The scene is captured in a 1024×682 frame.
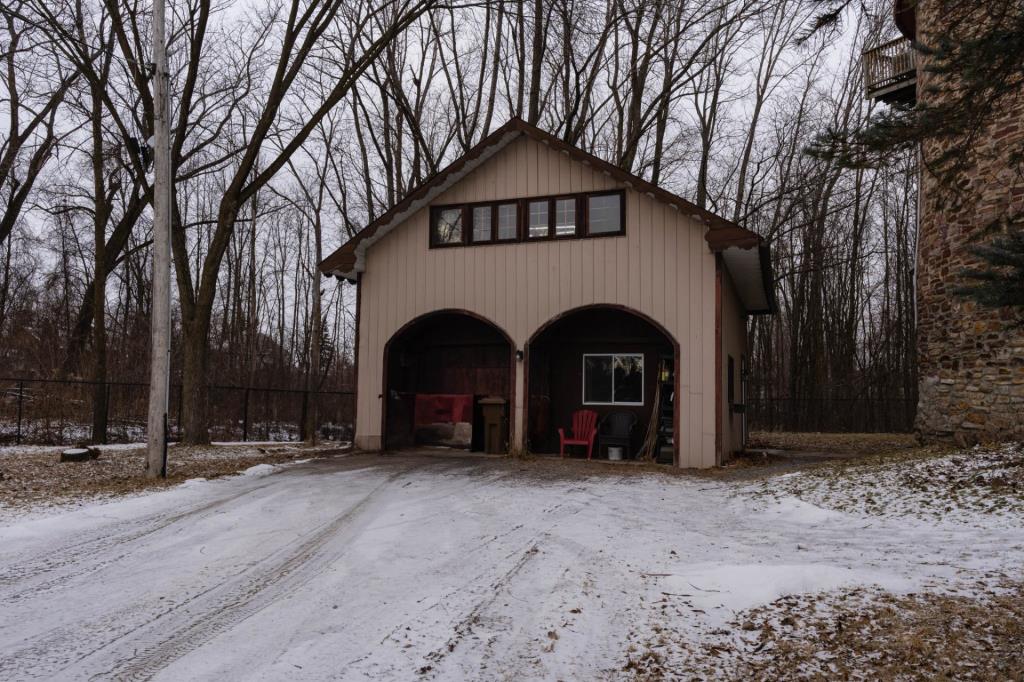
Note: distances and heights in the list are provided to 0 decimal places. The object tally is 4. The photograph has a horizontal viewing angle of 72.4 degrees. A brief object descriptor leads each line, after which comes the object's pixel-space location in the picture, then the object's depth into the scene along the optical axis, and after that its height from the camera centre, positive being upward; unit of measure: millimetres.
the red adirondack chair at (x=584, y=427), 14408 -699
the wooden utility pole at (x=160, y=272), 10055 +1698
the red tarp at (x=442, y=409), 15188 -365
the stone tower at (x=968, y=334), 10625 +1013
